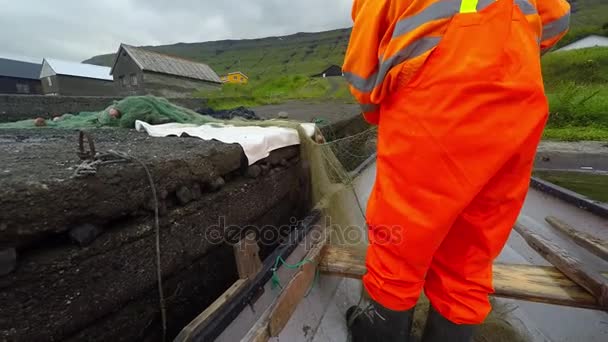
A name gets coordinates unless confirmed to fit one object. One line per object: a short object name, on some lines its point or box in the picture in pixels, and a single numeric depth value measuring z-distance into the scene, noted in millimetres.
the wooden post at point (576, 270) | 1417
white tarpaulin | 2016
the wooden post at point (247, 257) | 1375
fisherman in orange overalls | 934
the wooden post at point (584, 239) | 2012
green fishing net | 2680
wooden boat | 1246
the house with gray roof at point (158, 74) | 24453
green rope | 1479
